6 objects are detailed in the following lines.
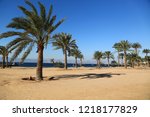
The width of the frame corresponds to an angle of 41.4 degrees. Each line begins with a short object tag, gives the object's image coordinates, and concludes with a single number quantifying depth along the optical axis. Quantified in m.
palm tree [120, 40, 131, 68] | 51.74
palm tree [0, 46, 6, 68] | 46.93
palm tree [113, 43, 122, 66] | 53.34
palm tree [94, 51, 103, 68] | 69.32
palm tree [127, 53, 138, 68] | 61.72
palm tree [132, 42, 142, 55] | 69.41
